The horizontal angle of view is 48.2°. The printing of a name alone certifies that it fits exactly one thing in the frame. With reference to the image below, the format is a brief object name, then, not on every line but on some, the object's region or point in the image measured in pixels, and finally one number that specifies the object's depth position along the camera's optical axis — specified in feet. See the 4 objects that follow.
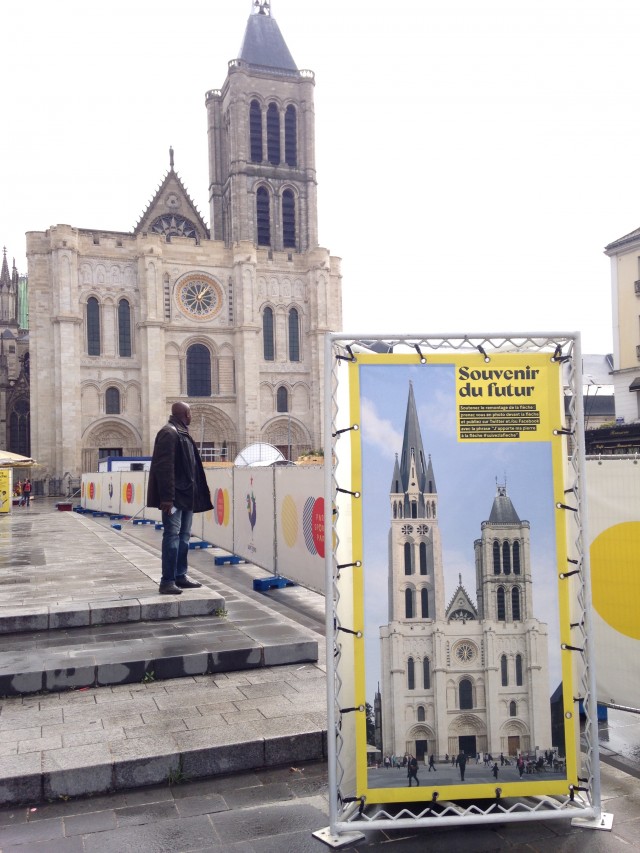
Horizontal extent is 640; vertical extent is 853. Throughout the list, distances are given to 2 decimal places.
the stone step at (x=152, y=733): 11.98
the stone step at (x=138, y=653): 16.33
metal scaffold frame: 10.23
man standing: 21.88
